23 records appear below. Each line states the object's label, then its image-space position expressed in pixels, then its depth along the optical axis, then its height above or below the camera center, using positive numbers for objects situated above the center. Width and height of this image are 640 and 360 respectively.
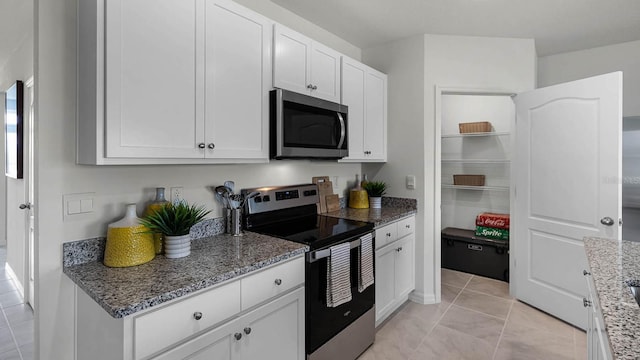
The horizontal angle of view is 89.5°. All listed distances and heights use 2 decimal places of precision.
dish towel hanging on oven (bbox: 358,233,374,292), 2.09 -0.56
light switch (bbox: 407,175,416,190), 3.08 -0.04
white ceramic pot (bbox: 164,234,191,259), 1.49 -0.32
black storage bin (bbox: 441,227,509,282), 3.56 -0.88
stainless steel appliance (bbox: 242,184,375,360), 1.77 -0.46
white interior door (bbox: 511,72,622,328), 2.41 -0.06
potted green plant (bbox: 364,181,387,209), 3.06 -0.14
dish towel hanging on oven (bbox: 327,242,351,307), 1.84 -0.57
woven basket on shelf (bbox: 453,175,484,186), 3.93 -0.02
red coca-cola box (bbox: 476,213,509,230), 3.63 -0.49
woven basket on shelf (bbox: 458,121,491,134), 3.84 +0.62
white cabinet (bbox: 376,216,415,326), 2.46 -0.72
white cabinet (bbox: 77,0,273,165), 1.29 +0.44
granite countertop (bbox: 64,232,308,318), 1.10 -0.39
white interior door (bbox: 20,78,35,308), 2.81 -0.08
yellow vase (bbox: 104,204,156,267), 1.38 -0.29
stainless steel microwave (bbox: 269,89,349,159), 1.94 +0.34
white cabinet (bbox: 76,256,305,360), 1.11 -0.58
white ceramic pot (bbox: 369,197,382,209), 3.06 -0.23
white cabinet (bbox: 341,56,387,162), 2.64 +0.61
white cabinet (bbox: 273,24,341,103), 2.00 +0.76
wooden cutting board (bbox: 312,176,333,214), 2.76 -0.10
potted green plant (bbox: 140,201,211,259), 1.46 -0.22
